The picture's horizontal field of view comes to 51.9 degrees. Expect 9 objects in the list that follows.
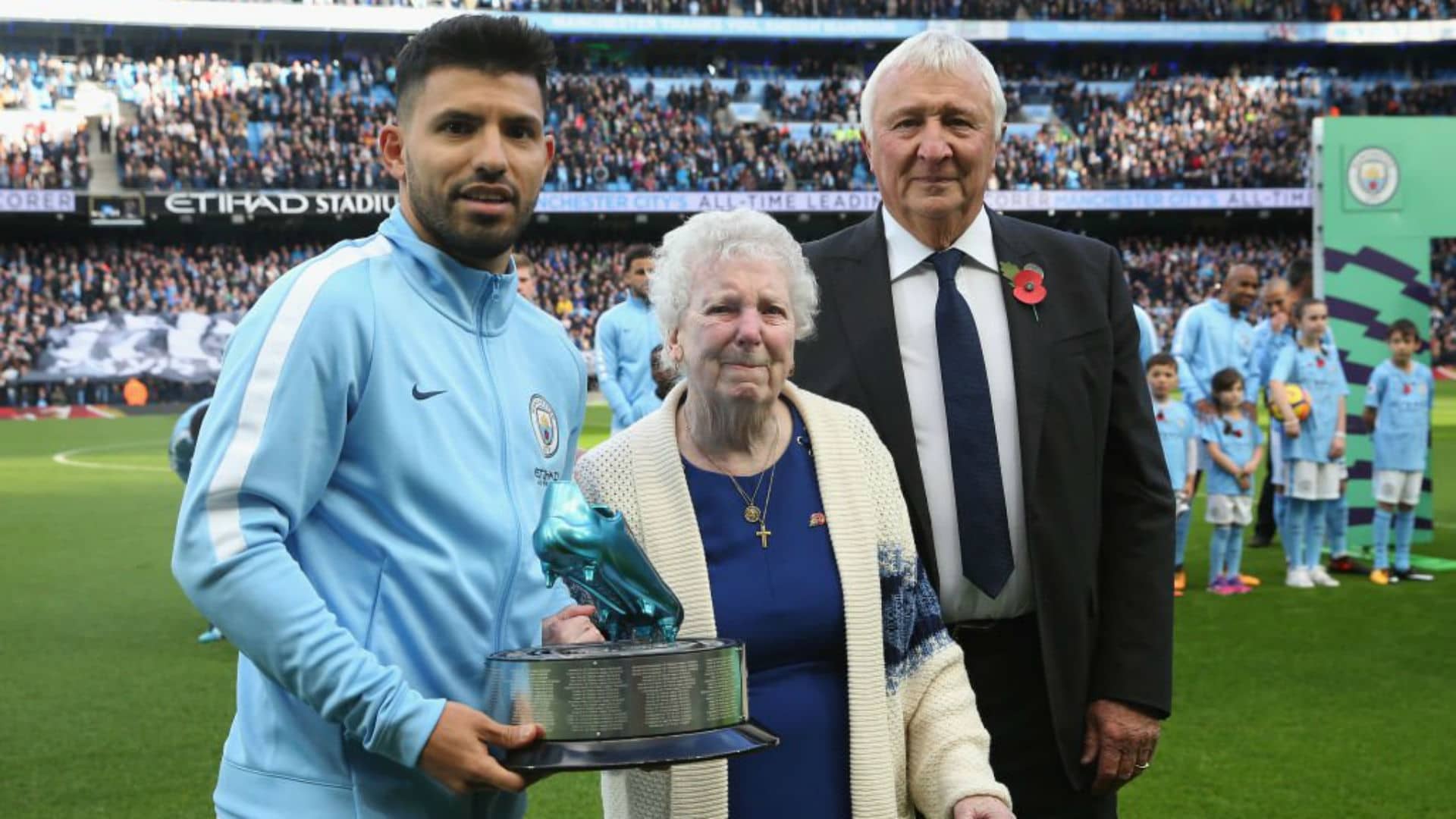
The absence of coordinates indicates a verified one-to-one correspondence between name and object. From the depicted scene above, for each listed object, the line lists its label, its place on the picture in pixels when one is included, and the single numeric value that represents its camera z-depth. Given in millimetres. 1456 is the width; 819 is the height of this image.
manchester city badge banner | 10516
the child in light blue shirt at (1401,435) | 9891
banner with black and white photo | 32344
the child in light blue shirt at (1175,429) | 8883
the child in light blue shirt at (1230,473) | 9109
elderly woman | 2348
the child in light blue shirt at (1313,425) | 9430
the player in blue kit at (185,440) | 7475
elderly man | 2754
